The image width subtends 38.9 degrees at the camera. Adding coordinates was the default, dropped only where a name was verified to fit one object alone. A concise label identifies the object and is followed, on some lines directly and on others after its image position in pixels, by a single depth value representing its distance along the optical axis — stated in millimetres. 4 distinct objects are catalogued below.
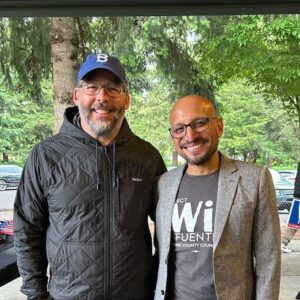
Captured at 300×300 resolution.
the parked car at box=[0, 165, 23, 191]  4571
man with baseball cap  1406
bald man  1352
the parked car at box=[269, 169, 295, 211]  5117
